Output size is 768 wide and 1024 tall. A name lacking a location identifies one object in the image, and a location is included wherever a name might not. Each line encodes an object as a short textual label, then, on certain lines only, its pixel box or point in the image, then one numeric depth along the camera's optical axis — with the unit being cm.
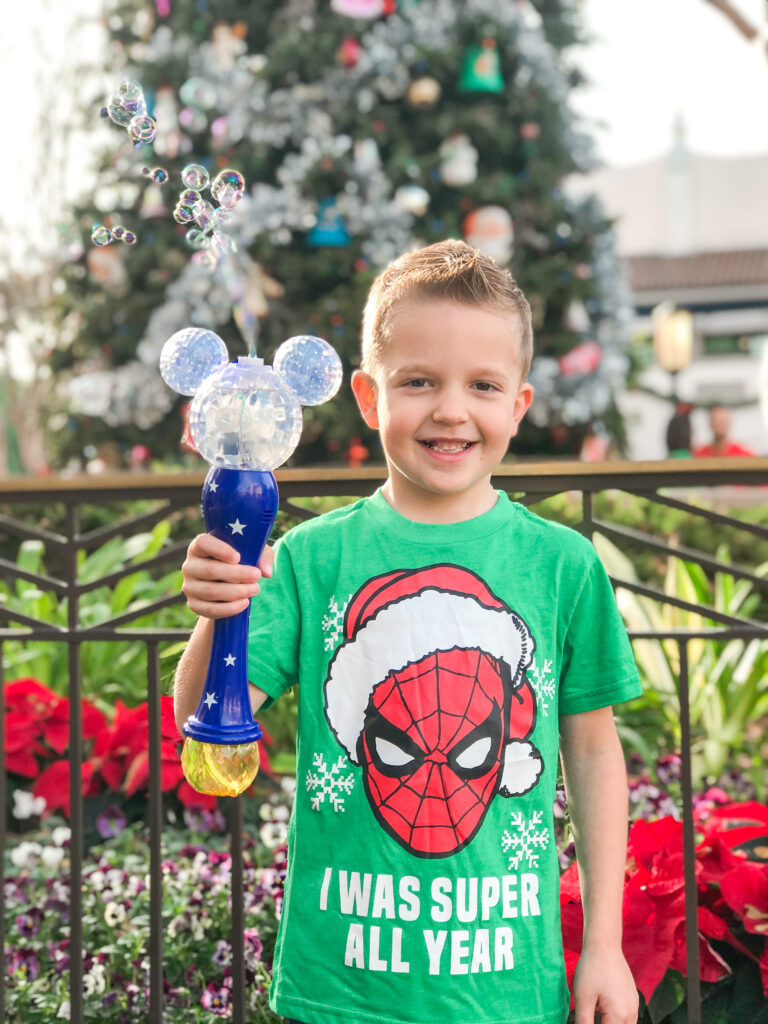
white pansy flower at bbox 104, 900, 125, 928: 255
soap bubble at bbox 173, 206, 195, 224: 129
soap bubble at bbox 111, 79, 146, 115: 133
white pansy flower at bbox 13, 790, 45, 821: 322
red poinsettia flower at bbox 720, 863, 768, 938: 197
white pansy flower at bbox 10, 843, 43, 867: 297
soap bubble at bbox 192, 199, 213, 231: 123
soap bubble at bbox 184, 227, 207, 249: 127
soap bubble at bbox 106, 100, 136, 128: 133
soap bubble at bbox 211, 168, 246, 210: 124
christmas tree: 700
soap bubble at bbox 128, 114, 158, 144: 133
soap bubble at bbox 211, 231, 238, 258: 122
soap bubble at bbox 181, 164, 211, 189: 126
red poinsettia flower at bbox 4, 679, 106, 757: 335
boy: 121
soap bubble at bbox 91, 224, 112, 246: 133
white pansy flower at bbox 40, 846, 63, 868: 292
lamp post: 1124
